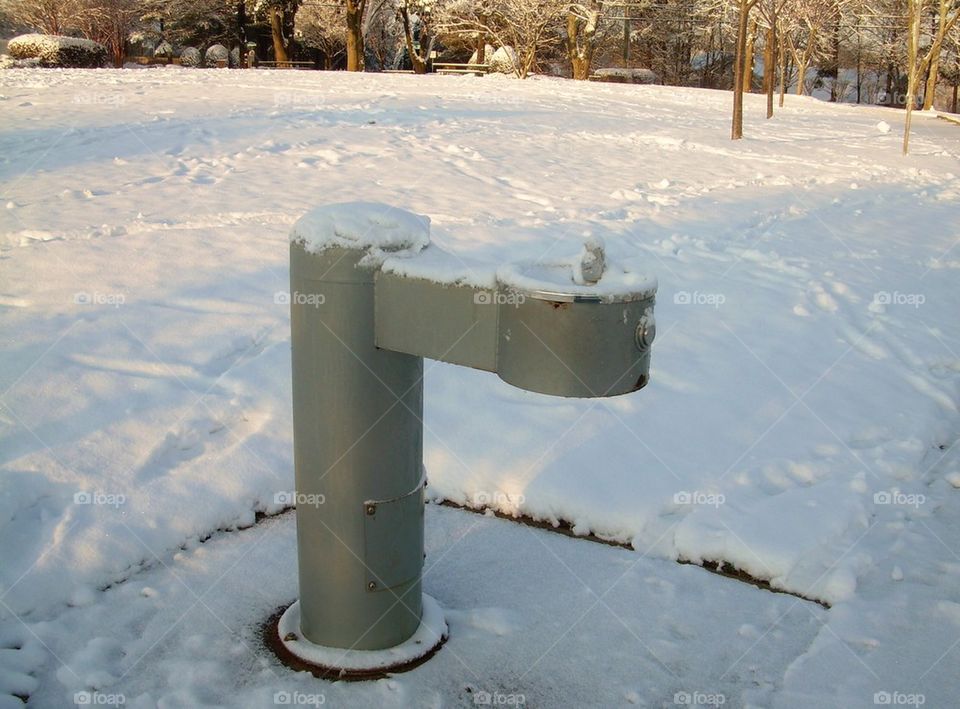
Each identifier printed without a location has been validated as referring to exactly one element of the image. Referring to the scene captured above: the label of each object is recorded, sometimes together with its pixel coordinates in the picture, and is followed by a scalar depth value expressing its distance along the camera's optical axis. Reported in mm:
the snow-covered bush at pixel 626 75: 38984
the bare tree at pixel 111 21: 34312
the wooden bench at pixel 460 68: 34656
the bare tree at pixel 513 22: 32438
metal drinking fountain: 2223
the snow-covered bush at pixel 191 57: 37956
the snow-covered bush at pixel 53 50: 24344
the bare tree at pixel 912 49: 15327
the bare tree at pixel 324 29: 38781
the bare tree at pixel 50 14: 34156
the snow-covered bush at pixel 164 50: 39688
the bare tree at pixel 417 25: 33719
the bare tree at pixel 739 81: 15109
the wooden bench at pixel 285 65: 33938
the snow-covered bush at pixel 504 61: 34125
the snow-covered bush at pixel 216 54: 39531
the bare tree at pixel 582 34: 32500
